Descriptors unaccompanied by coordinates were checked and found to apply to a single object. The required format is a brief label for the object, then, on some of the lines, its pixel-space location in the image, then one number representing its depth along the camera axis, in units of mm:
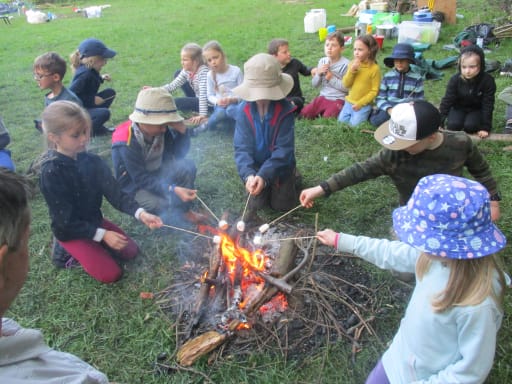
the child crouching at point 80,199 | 3338
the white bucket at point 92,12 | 17859
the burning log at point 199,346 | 2924
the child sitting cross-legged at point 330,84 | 6617
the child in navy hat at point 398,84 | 5773
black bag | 9148
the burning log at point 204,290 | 3158
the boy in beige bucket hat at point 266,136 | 3959
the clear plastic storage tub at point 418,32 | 9664
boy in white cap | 2906
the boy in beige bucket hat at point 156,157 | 3939
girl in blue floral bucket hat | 1713
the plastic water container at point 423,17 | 9961
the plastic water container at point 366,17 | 11008
